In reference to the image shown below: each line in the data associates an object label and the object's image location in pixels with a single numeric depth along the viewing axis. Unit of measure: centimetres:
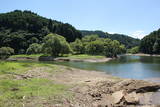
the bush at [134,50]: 12561
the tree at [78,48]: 7182
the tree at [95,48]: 6533
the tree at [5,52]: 6093
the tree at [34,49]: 6723
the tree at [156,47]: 9249
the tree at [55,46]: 5811
